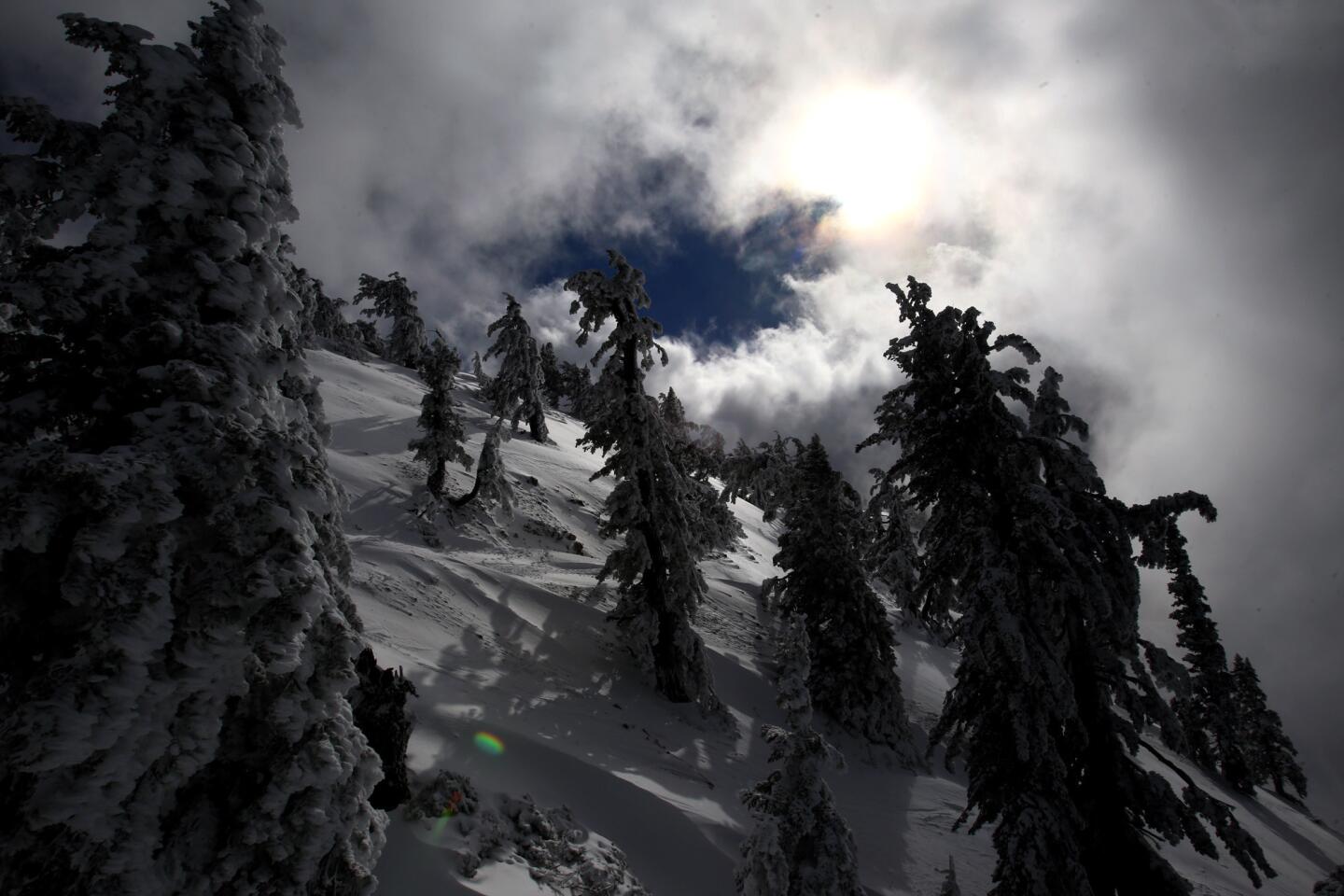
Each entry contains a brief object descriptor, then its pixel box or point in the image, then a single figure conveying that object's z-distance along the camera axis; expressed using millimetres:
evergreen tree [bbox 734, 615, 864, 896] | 8453
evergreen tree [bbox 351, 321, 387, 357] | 72875
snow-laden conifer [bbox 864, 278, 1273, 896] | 8930
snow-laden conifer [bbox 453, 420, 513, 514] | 26016
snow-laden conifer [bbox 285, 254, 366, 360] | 57094
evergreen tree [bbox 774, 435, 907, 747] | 19844
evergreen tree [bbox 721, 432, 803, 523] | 32781
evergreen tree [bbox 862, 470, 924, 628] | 31766
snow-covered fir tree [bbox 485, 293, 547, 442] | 43719
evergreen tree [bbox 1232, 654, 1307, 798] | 43594
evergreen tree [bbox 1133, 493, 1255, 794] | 35344
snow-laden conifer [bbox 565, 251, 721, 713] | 16844
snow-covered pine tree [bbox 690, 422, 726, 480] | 38844
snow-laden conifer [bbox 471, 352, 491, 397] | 69344
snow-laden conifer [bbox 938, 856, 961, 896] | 9742
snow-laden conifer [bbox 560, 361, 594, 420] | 81562
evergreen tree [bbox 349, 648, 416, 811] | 7887
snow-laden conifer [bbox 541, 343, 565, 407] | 77650
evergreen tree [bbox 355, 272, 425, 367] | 61375
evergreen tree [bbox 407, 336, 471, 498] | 26234
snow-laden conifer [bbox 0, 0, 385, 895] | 3799
